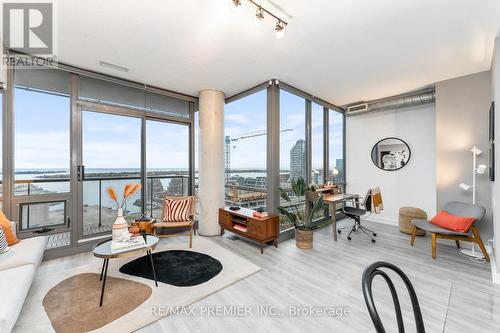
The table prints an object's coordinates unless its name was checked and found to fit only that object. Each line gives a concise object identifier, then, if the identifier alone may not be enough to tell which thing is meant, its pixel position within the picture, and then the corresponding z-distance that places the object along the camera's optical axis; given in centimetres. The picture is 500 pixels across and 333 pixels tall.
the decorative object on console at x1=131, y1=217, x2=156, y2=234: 348
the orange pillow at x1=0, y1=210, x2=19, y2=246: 243
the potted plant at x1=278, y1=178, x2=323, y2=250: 342
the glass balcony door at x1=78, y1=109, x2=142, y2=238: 343
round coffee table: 213
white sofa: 149
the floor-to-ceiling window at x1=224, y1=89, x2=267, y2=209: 411
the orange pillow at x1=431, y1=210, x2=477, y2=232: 297
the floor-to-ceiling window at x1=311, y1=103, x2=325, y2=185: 474
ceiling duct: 406
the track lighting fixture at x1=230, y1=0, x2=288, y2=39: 184
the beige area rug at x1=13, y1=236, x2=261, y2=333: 180
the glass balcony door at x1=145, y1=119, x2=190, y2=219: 413
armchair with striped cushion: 370
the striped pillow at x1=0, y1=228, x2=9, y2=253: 222
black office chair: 390
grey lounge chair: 295
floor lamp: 311
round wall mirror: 470
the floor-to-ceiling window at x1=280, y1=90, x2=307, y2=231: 405
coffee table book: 220
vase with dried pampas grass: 237
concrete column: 418
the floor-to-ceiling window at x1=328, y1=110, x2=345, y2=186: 532
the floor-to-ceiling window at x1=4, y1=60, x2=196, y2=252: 298
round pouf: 405
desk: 384
